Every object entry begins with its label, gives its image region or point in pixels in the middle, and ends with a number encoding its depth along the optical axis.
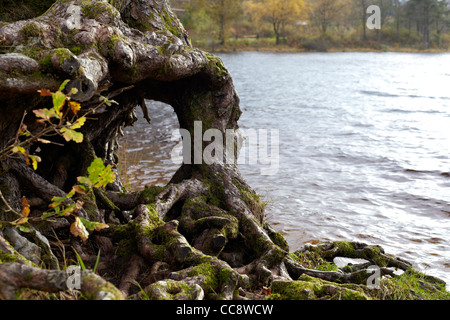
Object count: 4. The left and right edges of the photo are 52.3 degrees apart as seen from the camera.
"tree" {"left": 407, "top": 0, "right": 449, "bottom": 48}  71.62
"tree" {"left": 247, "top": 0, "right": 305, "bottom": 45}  83.44
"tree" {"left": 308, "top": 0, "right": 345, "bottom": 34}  83.12
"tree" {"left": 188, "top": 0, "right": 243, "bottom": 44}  67.44
